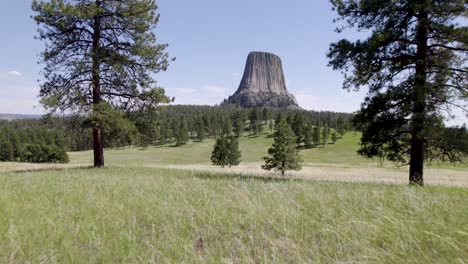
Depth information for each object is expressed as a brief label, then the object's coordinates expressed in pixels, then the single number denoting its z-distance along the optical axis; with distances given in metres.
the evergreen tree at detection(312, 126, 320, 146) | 100.11
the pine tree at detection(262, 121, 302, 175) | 42.22
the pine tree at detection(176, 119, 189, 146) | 111.12
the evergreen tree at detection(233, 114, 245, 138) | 127.00
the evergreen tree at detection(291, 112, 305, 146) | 106.27
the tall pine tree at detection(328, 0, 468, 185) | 11.16
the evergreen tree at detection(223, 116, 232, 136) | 121.12
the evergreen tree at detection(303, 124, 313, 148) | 100.46
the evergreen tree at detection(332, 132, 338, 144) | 106.26
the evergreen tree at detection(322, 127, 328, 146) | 102.69
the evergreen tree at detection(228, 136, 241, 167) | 59.69
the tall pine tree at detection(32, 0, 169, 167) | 14.81
